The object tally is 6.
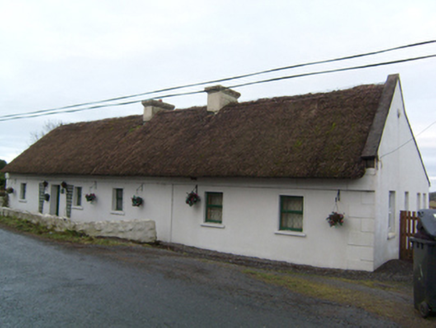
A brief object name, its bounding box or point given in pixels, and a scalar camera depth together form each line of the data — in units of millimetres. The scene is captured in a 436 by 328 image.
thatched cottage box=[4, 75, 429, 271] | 10961
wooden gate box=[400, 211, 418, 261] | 12698
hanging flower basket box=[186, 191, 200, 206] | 13906
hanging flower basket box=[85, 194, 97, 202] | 18078
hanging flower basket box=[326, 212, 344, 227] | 10586
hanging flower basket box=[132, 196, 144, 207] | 15914
